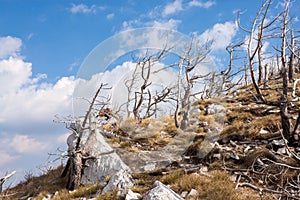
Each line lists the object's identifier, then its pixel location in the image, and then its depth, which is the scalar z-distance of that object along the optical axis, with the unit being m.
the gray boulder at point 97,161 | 10.23
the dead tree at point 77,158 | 10.12
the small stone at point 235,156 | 8.98
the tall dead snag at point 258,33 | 8.95
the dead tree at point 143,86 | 19.44
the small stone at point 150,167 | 9.75
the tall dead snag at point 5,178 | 8.89
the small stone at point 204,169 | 8.48
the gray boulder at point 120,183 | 8.30
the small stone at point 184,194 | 7.26
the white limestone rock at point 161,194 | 6.43
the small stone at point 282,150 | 8.50
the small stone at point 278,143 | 9.02
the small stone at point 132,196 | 7.36
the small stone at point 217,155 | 9.35
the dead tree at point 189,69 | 17.31
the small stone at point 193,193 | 7.14
